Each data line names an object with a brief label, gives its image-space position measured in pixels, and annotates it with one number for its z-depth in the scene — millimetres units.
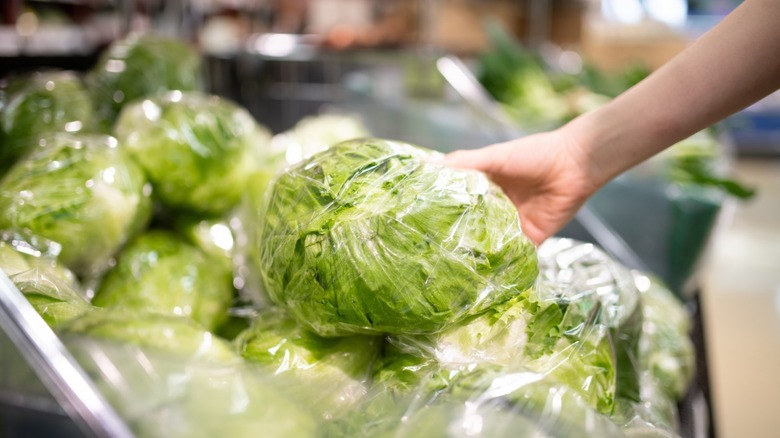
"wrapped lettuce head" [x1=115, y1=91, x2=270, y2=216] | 1229
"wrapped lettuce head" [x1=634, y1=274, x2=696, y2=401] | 1308
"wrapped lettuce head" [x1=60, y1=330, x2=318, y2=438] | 530
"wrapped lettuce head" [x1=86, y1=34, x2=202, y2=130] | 1585
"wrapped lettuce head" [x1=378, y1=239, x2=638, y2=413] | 783
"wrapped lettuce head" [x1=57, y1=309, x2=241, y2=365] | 617
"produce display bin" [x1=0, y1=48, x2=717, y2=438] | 482
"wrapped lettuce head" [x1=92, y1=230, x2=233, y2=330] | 1080
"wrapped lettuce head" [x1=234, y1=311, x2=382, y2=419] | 806
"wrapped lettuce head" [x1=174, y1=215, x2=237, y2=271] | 1295
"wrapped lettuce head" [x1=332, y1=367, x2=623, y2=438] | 599
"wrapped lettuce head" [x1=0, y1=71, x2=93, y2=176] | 1295
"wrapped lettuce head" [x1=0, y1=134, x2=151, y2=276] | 1012
